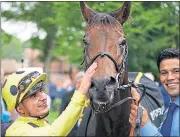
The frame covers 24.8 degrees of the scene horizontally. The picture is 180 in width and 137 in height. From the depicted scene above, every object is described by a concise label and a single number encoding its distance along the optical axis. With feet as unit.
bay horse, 10.67
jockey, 9.16
